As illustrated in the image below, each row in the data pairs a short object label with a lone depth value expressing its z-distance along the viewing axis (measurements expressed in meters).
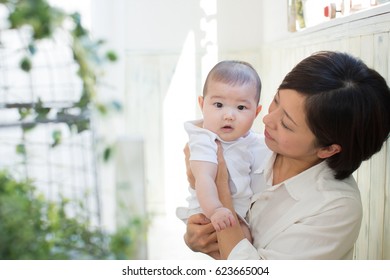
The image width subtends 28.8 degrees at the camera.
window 1.53
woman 1.33
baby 1.47
